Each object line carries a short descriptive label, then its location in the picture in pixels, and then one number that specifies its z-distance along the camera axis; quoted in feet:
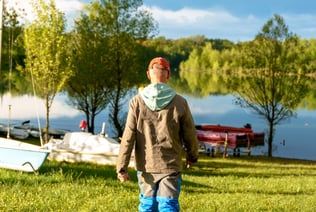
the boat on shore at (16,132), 112.19
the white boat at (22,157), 39.81
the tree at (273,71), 119.65
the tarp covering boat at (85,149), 65.36
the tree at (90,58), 117.29
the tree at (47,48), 90.07
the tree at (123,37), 118.83
